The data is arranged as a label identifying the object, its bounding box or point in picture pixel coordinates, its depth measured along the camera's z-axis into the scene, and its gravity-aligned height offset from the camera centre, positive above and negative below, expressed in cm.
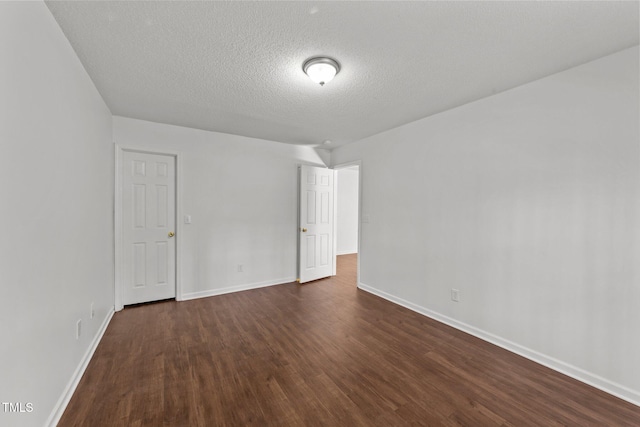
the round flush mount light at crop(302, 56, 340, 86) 198 +111
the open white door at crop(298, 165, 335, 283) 450 -26
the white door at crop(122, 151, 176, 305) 334 -28
